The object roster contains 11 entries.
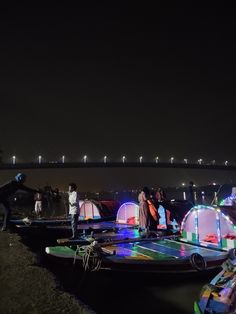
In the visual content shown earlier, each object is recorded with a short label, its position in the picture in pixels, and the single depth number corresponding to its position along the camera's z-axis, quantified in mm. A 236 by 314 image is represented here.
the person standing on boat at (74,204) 8652
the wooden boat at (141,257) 6488
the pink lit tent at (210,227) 7127
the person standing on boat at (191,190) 13173
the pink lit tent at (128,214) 11763
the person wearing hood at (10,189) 8389
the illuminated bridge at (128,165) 59171
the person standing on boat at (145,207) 9426
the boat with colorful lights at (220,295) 3631
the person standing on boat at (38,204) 17832
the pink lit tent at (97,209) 14243
